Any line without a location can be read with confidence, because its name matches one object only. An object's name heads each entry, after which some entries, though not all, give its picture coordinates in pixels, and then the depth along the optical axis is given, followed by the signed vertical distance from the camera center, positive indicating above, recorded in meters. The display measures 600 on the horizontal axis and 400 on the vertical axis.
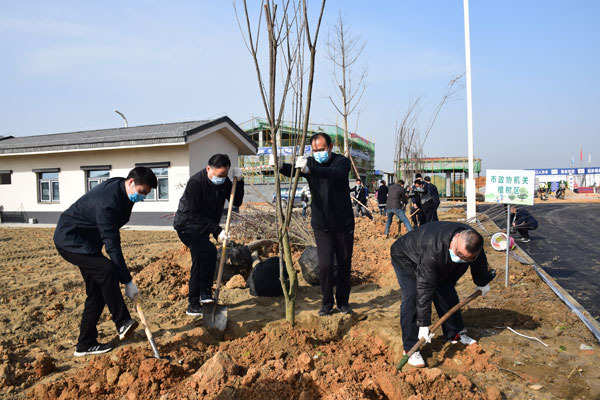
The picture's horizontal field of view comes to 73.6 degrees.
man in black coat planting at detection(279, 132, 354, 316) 3.78 -0.30
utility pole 13.22 +2.36
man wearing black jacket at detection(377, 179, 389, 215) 13.44 -0.20
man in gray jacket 9.54 -0.32
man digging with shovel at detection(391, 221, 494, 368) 2.96 -0.67
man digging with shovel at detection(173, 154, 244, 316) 4.03 -0.29
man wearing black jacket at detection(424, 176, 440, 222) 9.67 -0.31
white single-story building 13.23 +1.18
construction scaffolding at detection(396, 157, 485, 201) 31.45 +1.24
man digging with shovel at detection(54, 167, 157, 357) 3.26 -0.42
